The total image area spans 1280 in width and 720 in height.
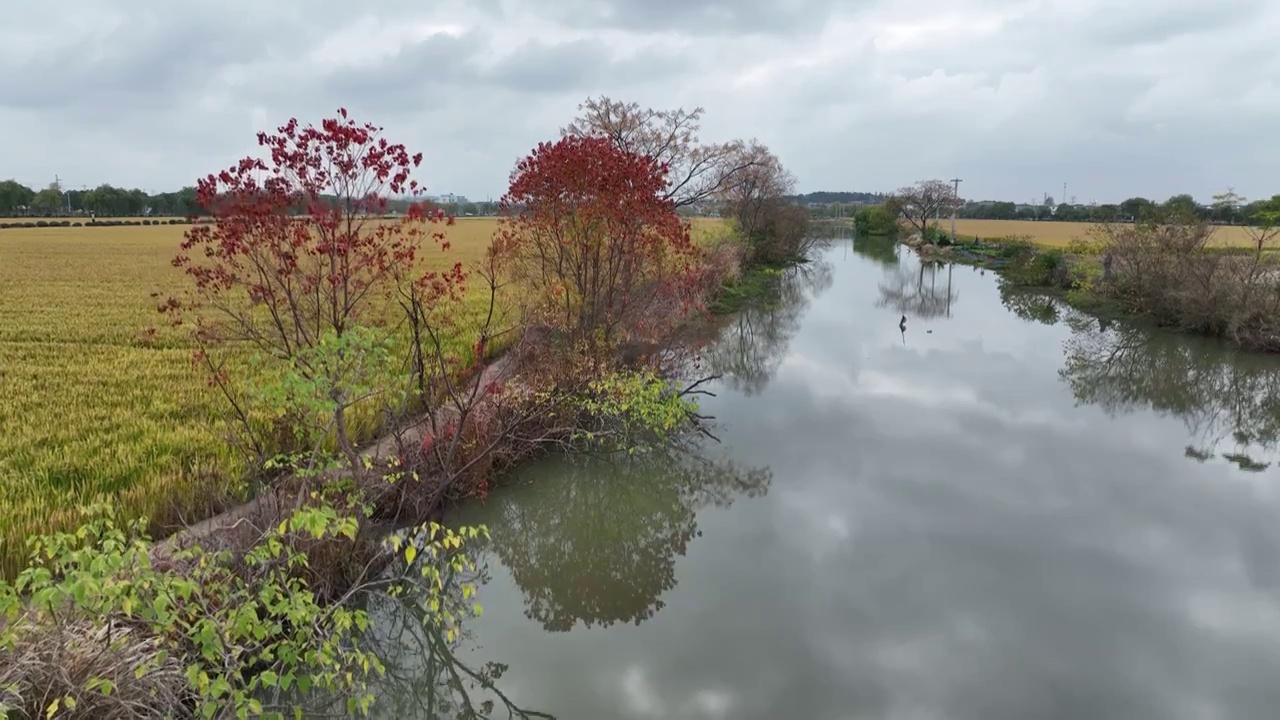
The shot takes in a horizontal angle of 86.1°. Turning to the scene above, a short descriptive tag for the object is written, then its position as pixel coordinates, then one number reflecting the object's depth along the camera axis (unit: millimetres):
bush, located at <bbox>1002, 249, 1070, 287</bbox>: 27531
